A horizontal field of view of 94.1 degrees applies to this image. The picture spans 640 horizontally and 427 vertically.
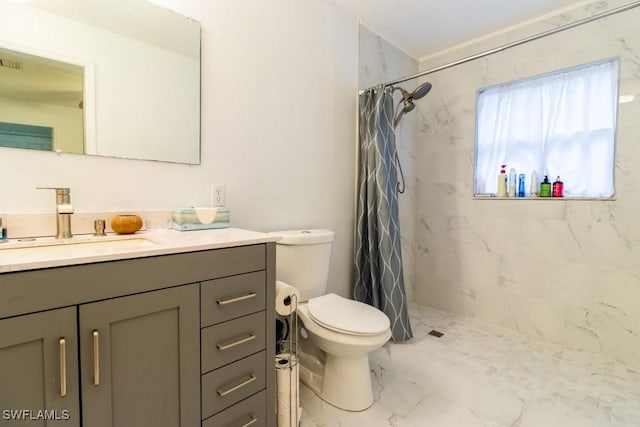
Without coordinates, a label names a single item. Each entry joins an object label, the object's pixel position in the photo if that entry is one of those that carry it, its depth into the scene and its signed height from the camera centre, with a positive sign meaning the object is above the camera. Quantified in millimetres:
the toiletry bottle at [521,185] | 2230 +157
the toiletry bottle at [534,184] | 2180 +163
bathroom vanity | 696 -376
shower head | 1986 +746
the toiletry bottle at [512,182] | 2266 +179
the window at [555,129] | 1911 +553
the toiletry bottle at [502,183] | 2311 +177
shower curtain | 2039 -110
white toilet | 1376 -579
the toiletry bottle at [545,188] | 2098 +130
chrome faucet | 1055 -58
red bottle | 2051 +128
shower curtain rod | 1320 +876
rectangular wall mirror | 1081 +497
